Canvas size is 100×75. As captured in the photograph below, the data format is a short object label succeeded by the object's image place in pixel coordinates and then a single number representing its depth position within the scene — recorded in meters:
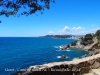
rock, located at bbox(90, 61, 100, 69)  5.72
